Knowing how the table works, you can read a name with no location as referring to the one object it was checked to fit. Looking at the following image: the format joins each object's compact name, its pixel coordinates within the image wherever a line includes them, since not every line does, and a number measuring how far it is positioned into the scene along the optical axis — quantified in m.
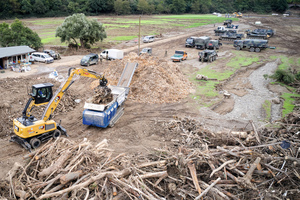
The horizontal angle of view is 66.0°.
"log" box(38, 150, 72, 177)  9.27
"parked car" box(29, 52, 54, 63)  33.12
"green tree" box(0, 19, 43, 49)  33.75
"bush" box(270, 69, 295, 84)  26.31
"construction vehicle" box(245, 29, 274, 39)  53.28
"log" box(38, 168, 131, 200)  8.30
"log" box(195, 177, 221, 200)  8.28
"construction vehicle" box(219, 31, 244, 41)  52.22
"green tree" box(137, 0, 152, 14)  97.41
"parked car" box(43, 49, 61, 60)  35.12
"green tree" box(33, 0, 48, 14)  78.56
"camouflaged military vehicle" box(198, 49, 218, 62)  35.31
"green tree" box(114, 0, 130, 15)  91.75
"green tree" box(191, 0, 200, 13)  118.06
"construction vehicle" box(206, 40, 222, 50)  42.84
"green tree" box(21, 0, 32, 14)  76.17
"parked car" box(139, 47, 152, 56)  37.07
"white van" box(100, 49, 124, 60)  35.24
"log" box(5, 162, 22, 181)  9.62
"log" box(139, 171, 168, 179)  9.08
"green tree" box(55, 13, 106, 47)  37.97
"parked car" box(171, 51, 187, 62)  35.03
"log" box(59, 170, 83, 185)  8.60
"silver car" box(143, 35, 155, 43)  49.29
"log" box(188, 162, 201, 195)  8.62
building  28.80
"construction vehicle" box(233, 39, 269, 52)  42.44
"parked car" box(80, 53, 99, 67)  32.25
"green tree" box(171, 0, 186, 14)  111.81
